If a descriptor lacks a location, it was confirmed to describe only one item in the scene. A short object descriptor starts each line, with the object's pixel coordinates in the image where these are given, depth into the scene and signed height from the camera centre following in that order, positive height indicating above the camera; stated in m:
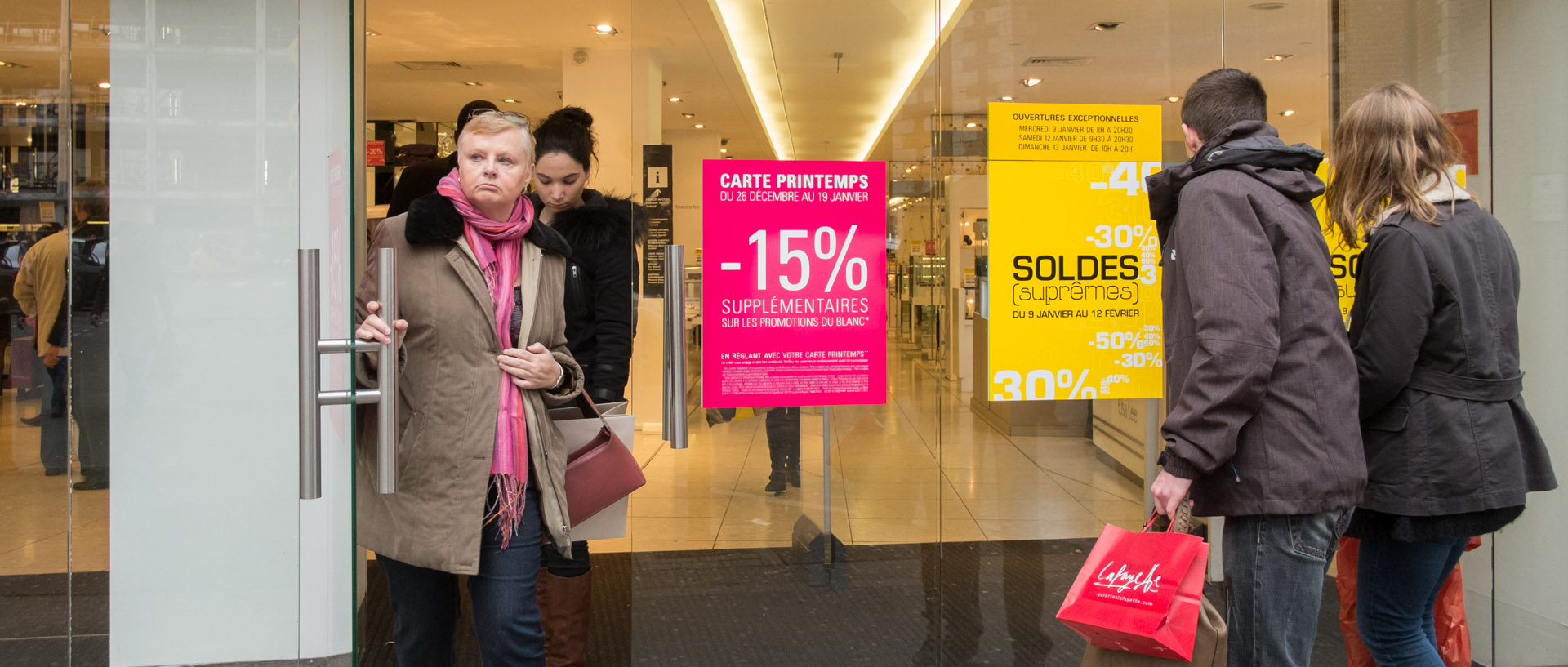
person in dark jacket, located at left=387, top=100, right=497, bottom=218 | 3.10 +0.45
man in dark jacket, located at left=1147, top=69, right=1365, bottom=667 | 1.78 -0.13
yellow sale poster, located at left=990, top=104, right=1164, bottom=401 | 2.90 +0.21
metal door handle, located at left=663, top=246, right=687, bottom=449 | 2.62 -0.06
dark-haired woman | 2.68 +0.20
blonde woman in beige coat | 1.85 -0.17
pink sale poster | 2.76 +0.12
